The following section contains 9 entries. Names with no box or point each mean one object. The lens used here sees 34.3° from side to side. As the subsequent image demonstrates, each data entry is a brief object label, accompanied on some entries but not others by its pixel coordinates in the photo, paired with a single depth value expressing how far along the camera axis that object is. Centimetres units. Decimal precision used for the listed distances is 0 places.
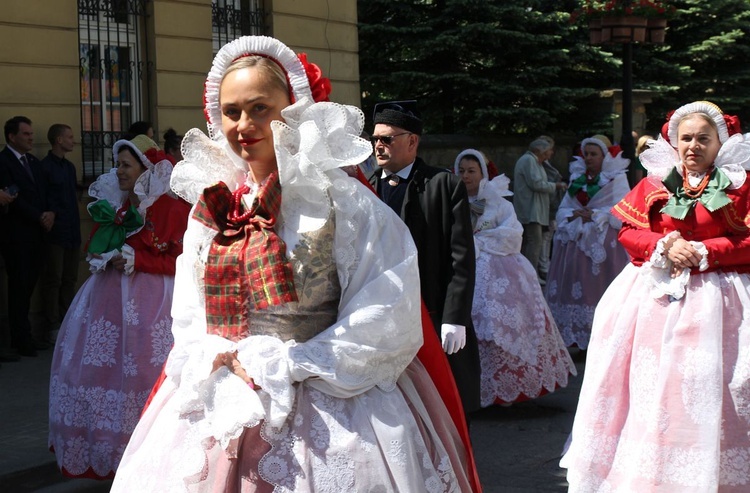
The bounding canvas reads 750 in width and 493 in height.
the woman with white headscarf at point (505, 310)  799
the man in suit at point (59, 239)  1010
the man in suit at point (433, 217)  551
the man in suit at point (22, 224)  978
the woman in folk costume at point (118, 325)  636
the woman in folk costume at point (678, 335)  524
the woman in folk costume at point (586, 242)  1025
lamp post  1398
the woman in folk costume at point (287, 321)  328
